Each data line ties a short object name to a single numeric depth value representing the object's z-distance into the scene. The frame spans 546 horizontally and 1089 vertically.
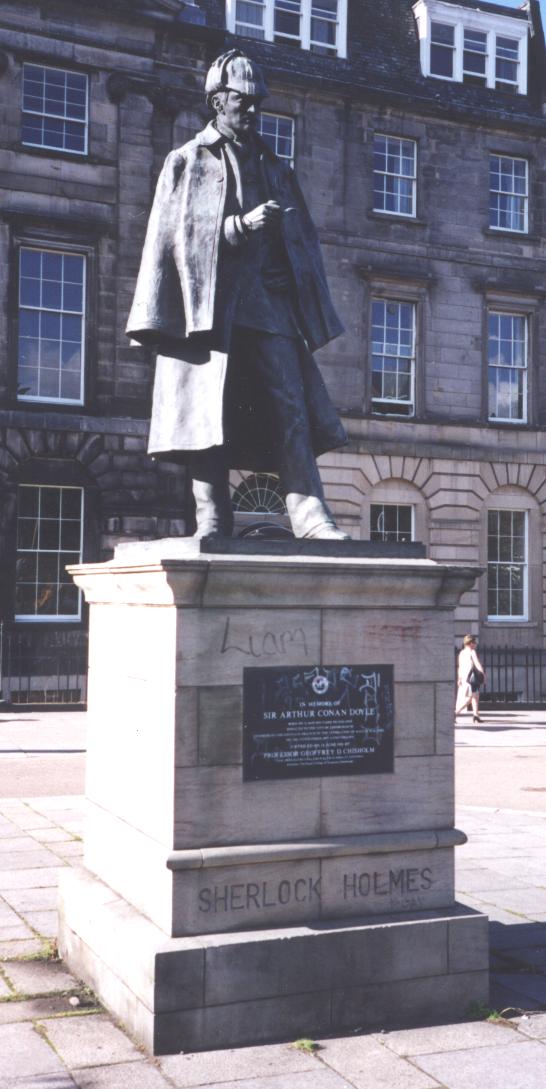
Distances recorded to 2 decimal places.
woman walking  21.94
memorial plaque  5.00
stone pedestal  4.77
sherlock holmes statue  5.50
